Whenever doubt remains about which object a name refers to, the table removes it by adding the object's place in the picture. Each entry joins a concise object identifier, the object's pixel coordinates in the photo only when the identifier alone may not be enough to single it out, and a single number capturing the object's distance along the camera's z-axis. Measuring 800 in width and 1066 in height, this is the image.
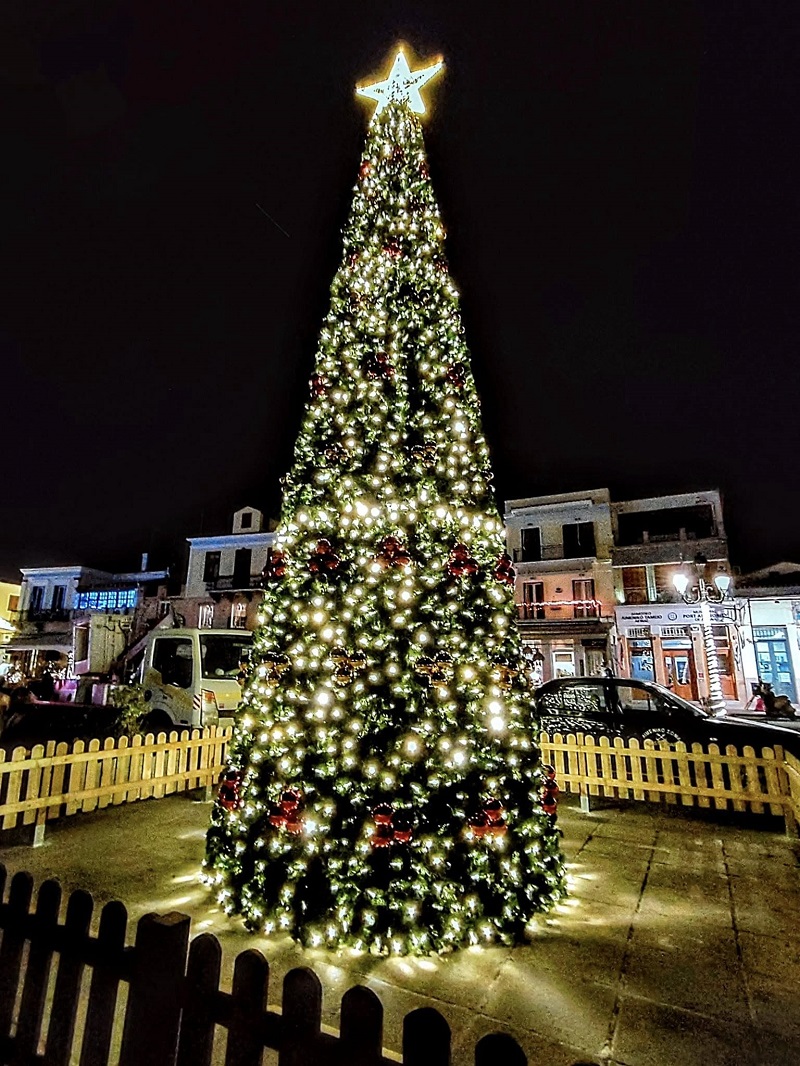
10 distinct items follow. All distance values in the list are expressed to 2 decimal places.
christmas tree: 3.80
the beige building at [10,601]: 39.88
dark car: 8.89
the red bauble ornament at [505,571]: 4.75
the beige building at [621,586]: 26.05
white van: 11.27
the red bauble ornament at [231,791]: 4.22
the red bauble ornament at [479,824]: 3.82
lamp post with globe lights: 14.38
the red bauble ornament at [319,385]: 5.13
